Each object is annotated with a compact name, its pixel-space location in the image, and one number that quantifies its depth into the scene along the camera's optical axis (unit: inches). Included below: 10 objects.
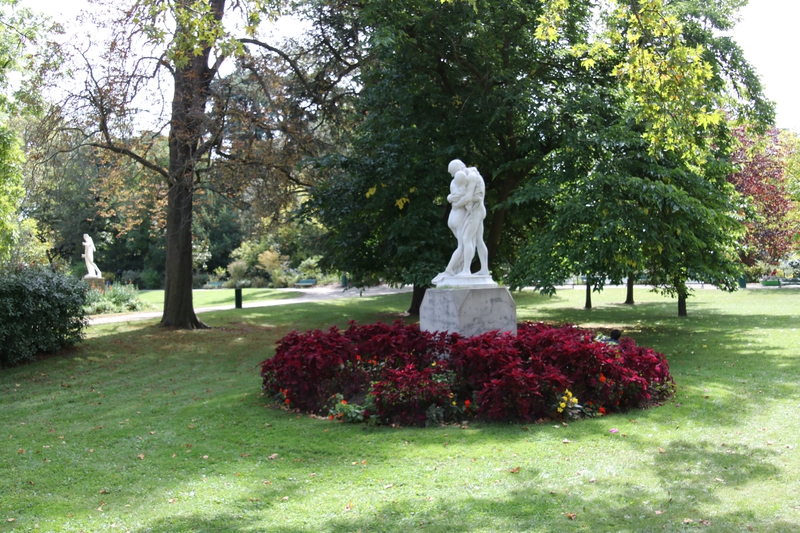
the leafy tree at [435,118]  575.5
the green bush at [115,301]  895.7
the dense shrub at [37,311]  492.4
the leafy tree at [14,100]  570.6
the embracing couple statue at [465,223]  389.4
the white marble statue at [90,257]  1177.4
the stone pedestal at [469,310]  370.9
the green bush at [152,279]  1776.6
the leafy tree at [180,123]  591.8
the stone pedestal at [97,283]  1083.3
